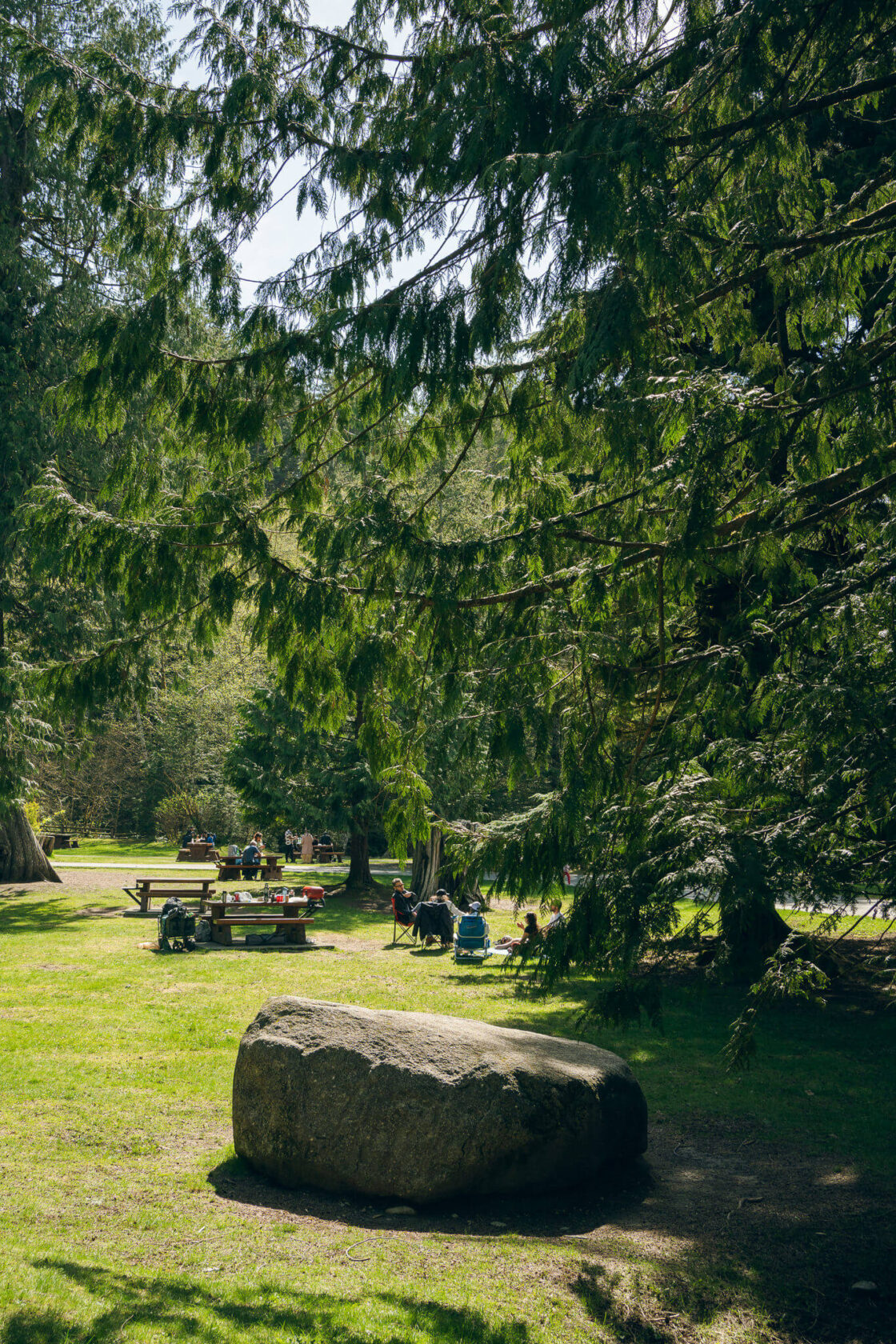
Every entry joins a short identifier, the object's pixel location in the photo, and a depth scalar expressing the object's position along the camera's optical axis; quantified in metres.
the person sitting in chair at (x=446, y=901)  17.42
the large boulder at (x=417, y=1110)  6.28
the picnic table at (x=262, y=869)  22.94
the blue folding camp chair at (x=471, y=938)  15.69
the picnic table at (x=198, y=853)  30.92
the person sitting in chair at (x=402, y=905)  17.64
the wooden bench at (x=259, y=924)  15.79
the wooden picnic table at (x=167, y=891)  17.89
